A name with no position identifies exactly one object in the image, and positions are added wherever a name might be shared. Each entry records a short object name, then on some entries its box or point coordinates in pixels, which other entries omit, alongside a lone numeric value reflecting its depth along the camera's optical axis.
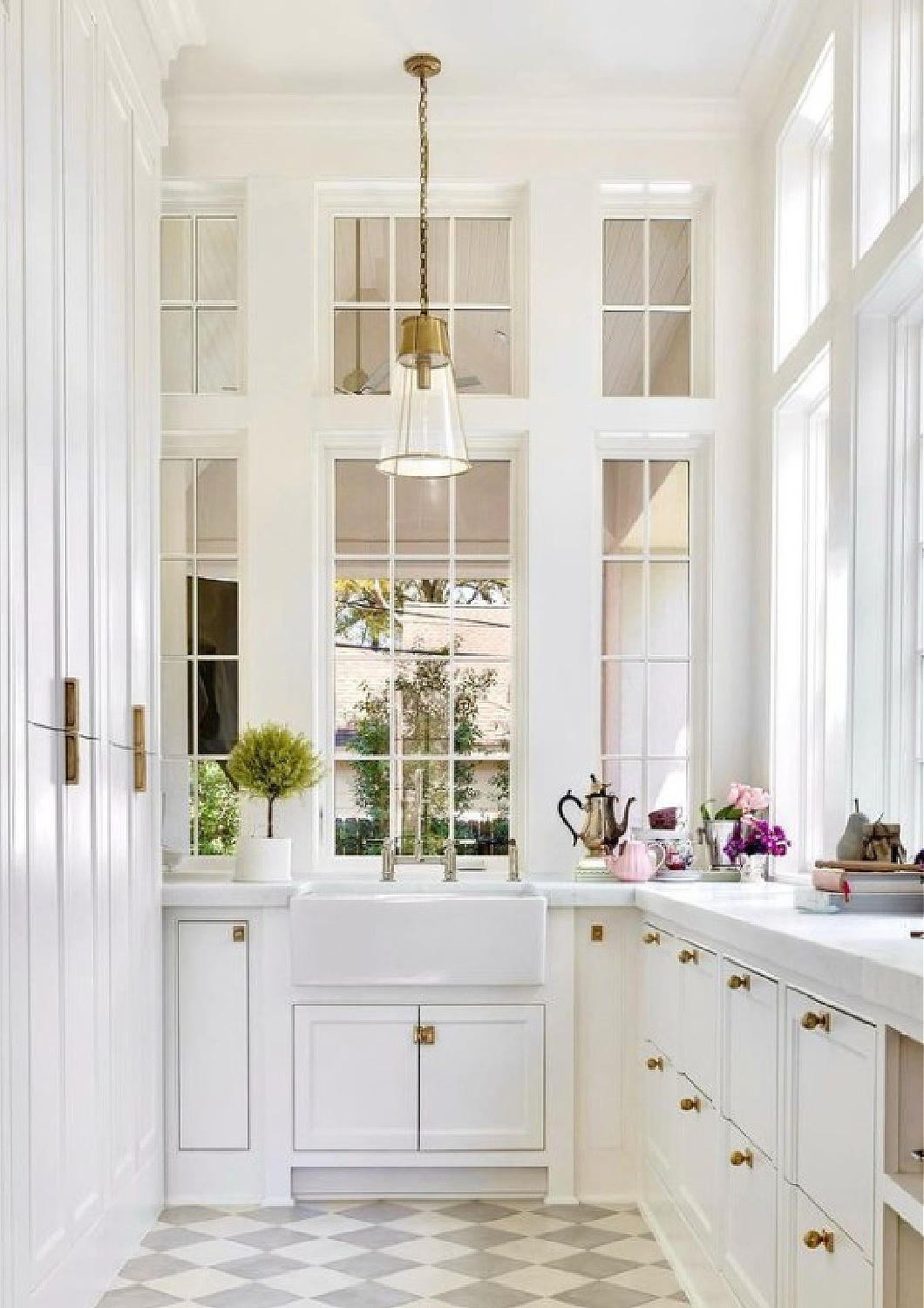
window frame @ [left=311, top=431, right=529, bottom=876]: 4.73
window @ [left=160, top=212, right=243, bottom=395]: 4.78
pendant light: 3.94
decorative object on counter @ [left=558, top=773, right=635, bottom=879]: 4.45
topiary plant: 4.39
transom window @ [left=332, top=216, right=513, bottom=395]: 4.84
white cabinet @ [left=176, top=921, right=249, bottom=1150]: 4.16
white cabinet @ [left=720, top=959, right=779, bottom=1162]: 2.62
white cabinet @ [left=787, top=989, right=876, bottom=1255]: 2.08
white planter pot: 4.34
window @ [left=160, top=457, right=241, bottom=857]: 4.75
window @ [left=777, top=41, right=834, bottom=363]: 4.25
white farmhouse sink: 4.10
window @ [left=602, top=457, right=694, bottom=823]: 4.80
